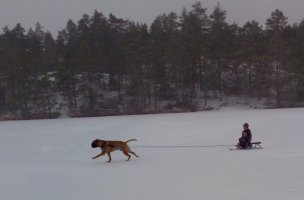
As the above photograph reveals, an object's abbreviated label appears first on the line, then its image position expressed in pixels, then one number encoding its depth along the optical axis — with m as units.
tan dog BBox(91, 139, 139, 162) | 13.30
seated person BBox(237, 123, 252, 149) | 14.88
